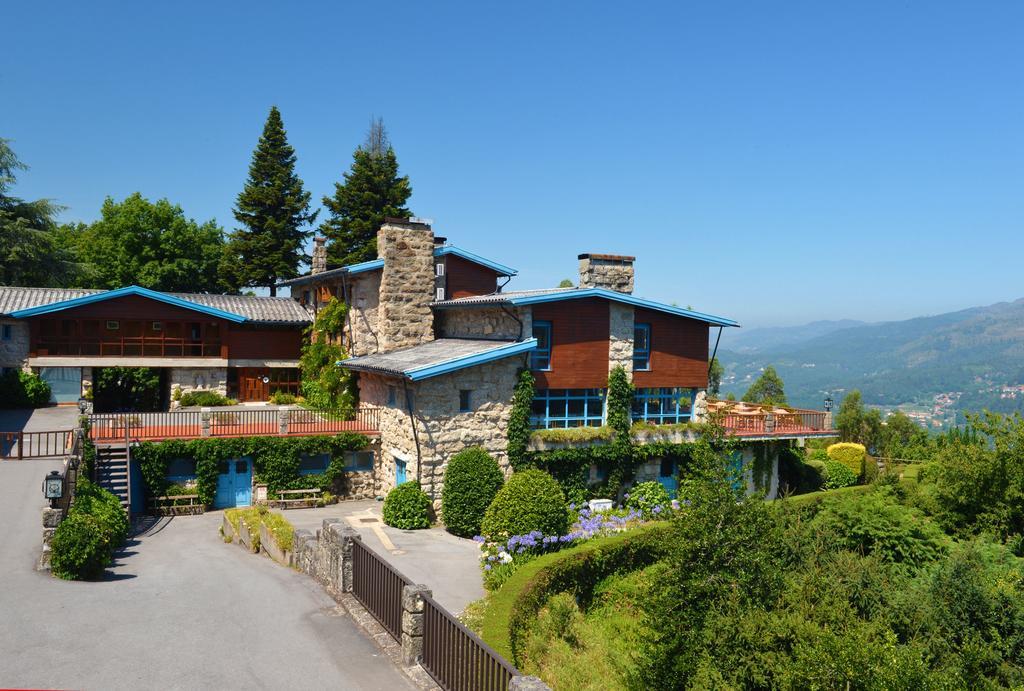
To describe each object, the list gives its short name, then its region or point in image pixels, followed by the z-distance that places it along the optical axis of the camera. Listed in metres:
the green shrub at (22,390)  33.97
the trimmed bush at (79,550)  16.20
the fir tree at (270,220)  54.47
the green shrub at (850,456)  36.75
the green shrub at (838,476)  35.25
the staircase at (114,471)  24.03
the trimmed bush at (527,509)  21.61
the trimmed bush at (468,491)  24.11
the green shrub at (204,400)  36.03
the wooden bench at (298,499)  26.27
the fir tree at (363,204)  54.22
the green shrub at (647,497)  27.44
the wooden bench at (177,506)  25.21
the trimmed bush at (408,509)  24.12
